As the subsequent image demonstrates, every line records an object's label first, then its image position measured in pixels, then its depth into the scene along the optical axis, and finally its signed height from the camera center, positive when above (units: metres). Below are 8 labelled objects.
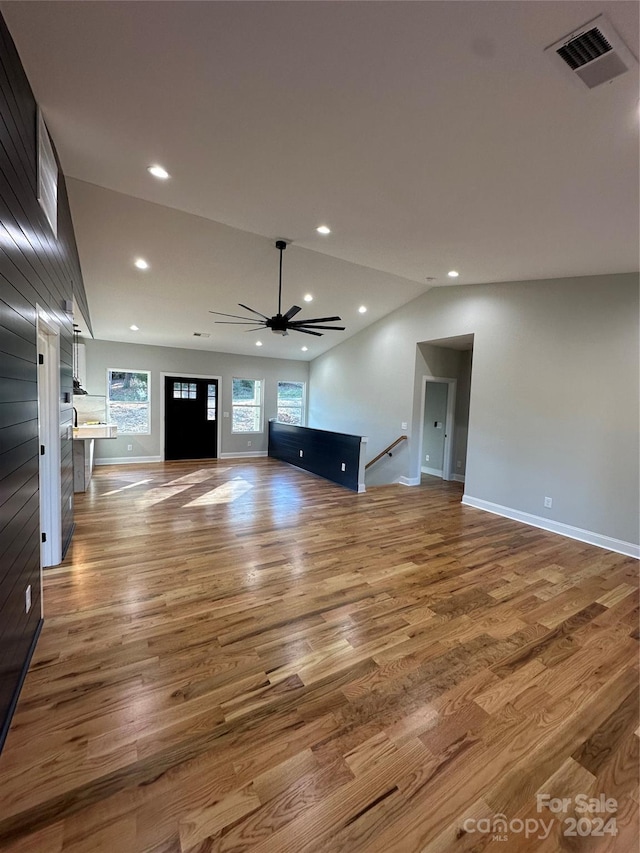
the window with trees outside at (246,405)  9.12 -0.05
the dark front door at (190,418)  8.41 -0.39
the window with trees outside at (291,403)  9.81 +0.06
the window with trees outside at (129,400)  7.88 -0.02
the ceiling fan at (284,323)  4.43 +1.06
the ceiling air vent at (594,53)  1.43 +1.54
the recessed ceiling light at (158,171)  2.78 +1.82
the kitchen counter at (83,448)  5.14 -0.75
